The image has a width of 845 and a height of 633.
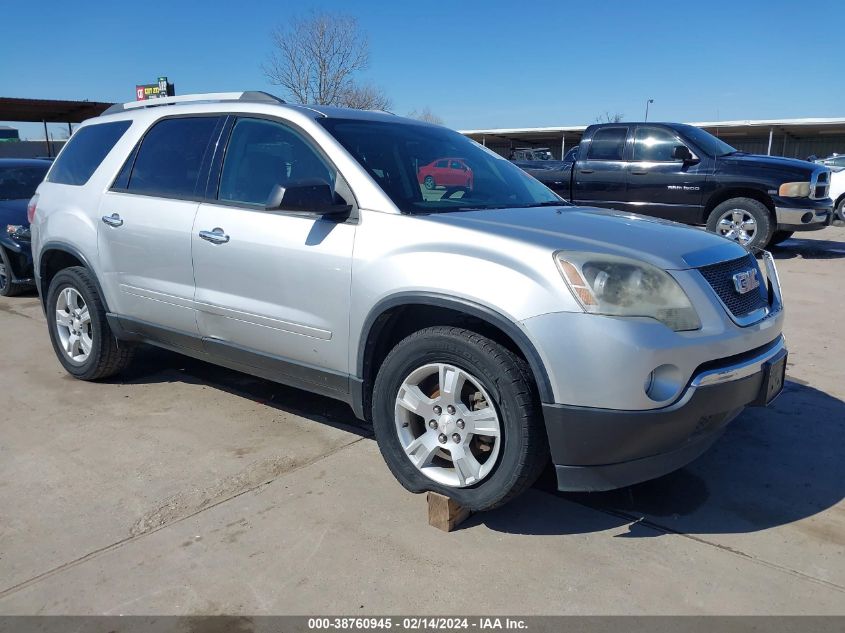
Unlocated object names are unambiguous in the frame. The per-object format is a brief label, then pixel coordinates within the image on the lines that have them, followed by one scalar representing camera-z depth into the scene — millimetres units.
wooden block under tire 2980
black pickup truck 9758
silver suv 2637
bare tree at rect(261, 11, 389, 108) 28656
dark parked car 8109
